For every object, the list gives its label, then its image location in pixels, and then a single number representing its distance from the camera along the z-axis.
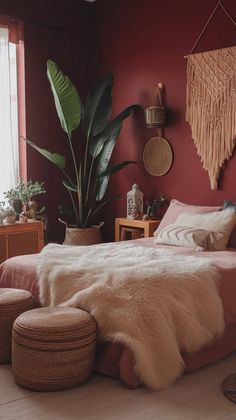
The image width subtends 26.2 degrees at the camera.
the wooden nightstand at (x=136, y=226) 4.91
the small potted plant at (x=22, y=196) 4.92
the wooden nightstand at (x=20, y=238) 4.68
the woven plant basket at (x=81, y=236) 5.15
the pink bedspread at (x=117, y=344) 2.65
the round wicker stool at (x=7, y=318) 2.93
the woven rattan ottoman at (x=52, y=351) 2.55
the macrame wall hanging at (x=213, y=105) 4.38
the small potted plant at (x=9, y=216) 4.76
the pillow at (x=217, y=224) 3.87
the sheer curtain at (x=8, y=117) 5.07
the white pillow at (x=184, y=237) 3.86
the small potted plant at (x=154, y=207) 5.07
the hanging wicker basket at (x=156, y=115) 4.92
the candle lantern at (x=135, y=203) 5.12
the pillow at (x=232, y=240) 3.99
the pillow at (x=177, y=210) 4.30
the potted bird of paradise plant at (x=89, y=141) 4.97
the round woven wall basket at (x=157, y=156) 5.05
